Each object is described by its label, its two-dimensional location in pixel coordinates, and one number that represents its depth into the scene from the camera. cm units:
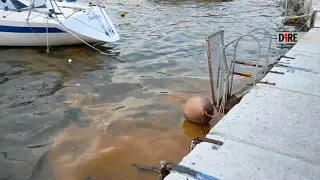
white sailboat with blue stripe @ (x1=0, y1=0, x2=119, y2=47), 1212
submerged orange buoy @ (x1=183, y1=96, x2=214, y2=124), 697
